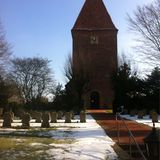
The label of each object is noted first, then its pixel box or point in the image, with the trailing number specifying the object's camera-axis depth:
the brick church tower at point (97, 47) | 32.31
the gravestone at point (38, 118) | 14.90
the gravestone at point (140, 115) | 18.01
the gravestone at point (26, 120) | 12.49
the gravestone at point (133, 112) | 20.81
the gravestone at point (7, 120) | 12.44
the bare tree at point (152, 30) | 16.34
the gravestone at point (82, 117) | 15.29
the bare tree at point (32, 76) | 33.34
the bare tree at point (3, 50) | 16.84
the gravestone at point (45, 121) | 12.42
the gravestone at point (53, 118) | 14.78
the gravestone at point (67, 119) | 14.84
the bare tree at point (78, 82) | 24.82
